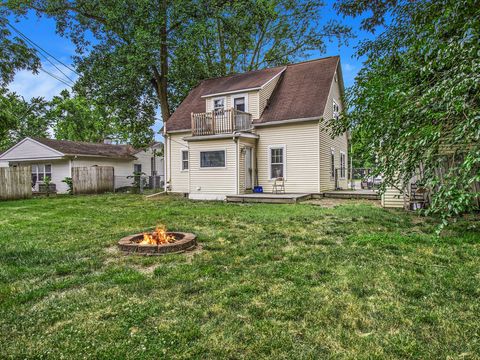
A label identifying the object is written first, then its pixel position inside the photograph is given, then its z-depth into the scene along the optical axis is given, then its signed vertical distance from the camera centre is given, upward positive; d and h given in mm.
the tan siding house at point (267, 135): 14000 +1772
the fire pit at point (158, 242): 5129 -1192
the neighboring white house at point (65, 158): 20875 +1346
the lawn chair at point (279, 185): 14648 -600
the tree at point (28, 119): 33094 +6855
